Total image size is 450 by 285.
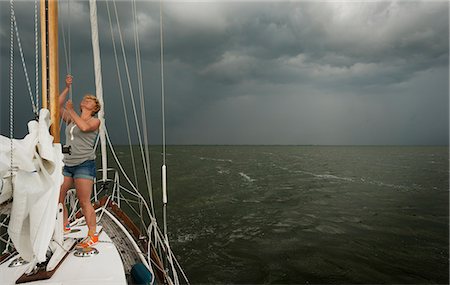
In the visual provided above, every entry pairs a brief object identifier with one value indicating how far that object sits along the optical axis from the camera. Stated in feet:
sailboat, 6.37
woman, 10.82
